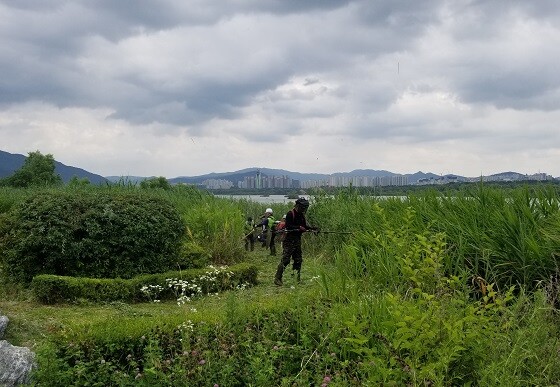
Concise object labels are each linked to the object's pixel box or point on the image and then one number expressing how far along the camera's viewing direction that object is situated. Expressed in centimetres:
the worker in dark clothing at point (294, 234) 1114
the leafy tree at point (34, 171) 5434
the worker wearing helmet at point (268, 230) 1670
